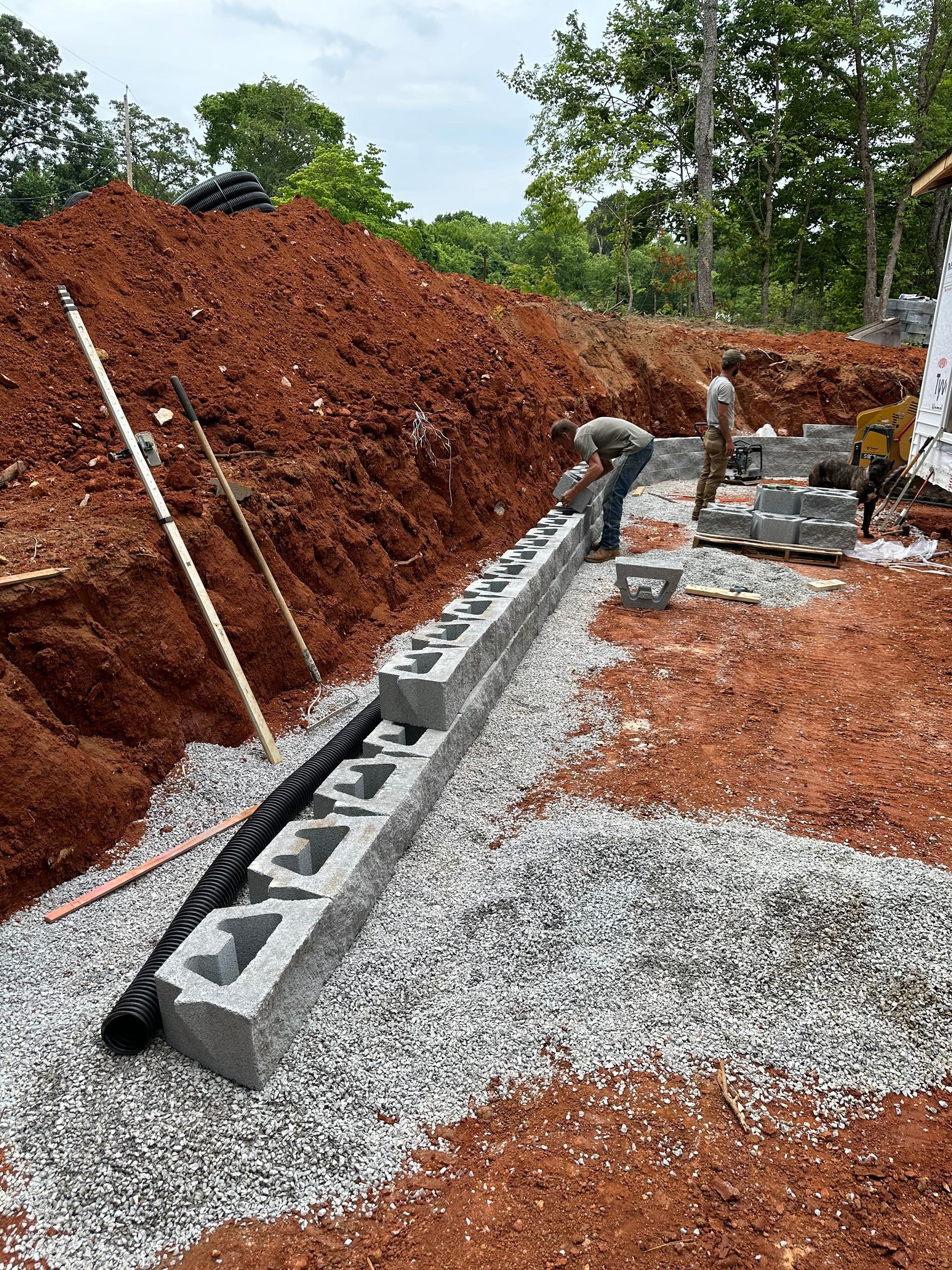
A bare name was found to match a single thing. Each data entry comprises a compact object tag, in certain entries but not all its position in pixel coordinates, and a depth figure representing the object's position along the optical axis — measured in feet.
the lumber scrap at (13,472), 16.51
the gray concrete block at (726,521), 31.99
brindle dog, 35.45
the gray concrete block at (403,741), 14.23
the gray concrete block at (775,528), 31.27
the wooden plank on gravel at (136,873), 11.46
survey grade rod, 15.64
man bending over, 26.61
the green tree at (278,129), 99.45
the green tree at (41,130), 97.09
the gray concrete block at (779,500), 32.99
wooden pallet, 30.60
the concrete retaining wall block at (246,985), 8.36
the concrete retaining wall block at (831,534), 30.55
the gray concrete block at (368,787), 12.36
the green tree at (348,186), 64.90
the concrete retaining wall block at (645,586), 25.03
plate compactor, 47.01
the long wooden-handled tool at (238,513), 17.62
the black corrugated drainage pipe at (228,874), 8.94
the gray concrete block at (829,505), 32.07
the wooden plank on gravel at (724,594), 26.02
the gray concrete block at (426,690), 15.01
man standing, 30.66
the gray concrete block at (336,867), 10.30
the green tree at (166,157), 118.01
